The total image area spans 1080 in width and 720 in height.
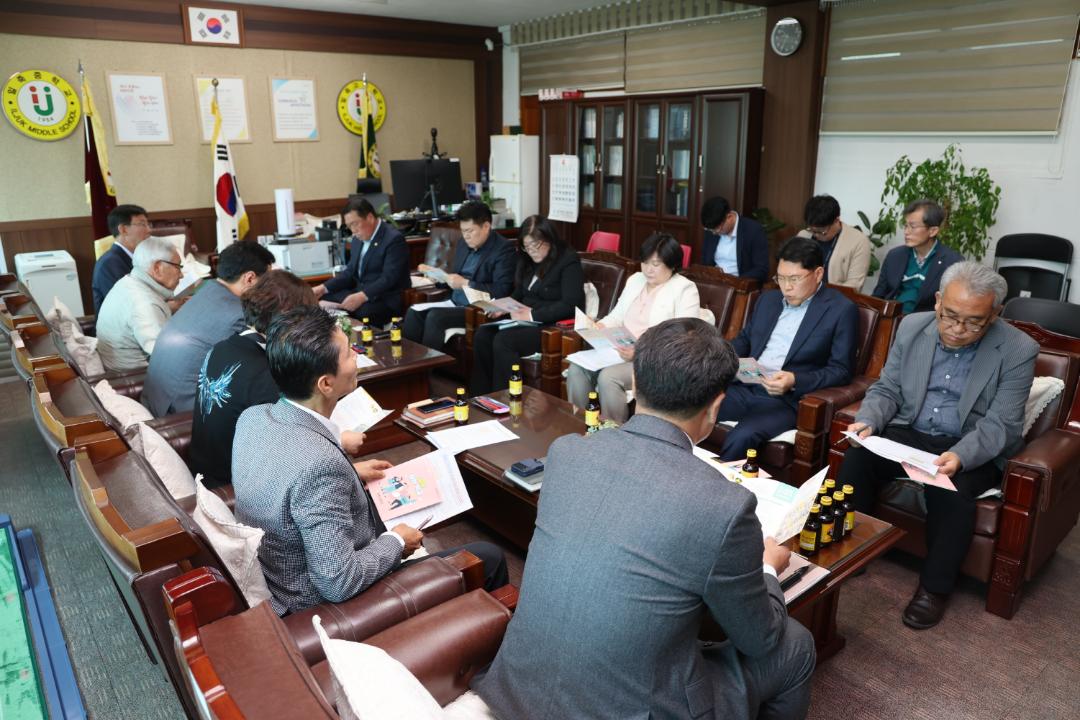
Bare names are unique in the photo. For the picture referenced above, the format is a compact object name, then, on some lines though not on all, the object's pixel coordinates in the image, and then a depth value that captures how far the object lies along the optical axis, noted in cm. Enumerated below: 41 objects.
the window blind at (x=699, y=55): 578
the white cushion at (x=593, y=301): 443
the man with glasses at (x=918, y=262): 374
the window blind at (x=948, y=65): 427
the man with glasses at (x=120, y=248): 412
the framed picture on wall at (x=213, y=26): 625
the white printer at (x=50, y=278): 543
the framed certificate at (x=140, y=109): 611
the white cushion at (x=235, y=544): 147
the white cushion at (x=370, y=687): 102
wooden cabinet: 572
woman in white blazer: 356
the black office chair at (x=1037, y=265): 433
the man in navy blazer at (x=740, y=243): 470
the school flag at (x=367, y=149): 725
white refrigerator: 750
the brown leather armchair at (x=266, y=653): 100
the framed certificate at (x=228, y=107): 647
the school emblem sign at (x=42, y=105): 569
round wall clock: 532
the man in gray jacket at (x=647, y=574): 121
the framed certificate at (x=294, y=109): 687
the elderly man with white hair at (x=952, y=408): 243
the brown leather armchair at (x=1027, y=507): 233
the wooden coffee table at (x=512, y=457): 257
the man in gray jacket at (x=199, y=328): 279
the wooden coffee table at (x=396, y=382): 359
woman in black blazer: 425
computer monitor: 673
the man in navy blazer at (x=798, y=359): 300
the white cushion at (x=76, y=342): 334
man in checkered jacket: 155
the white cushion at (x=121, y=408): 243
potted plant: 438
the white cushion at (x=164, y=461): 201
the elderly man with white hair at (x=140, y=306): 331
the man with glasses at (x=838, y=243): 426
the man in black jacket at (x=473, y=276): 467
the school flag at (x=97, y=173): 581
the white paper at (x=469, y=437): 266
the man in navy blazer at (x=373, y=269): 487
